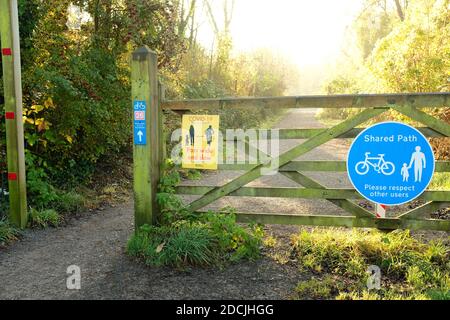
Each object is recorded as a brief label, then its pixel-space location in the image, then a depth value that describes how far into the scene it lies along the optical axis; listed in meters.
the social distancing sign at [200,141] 4.62
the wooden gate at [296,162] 4.21
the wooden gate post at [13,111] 5.23
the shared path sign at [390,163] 4.27
